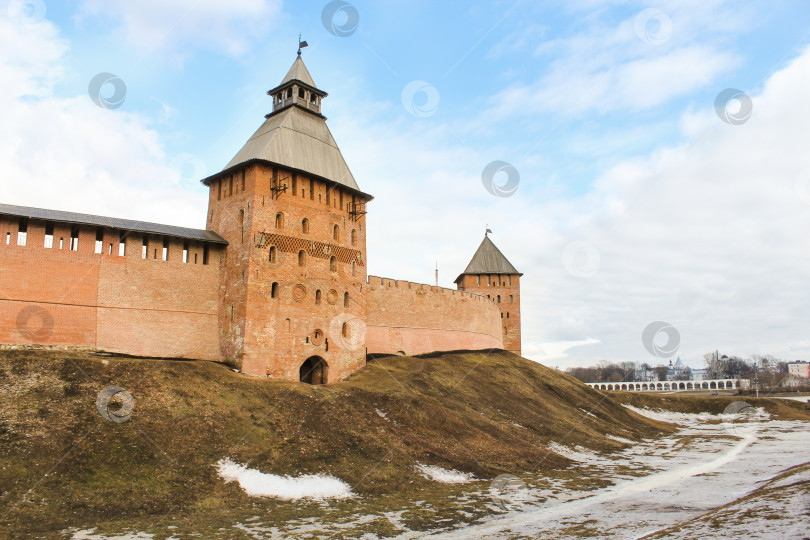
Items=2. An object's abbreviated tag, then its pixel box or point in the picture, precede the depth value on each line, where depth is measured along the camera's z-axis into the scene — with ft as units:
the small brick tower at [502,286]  201.67
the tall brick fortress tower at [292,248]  96.89
